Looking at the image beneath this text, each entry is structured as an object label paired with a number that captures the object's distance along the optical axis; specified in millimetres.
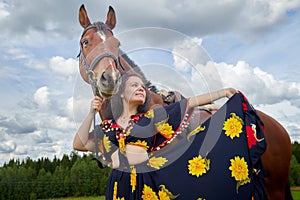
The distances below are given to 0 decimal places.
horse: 3629
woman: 2875
